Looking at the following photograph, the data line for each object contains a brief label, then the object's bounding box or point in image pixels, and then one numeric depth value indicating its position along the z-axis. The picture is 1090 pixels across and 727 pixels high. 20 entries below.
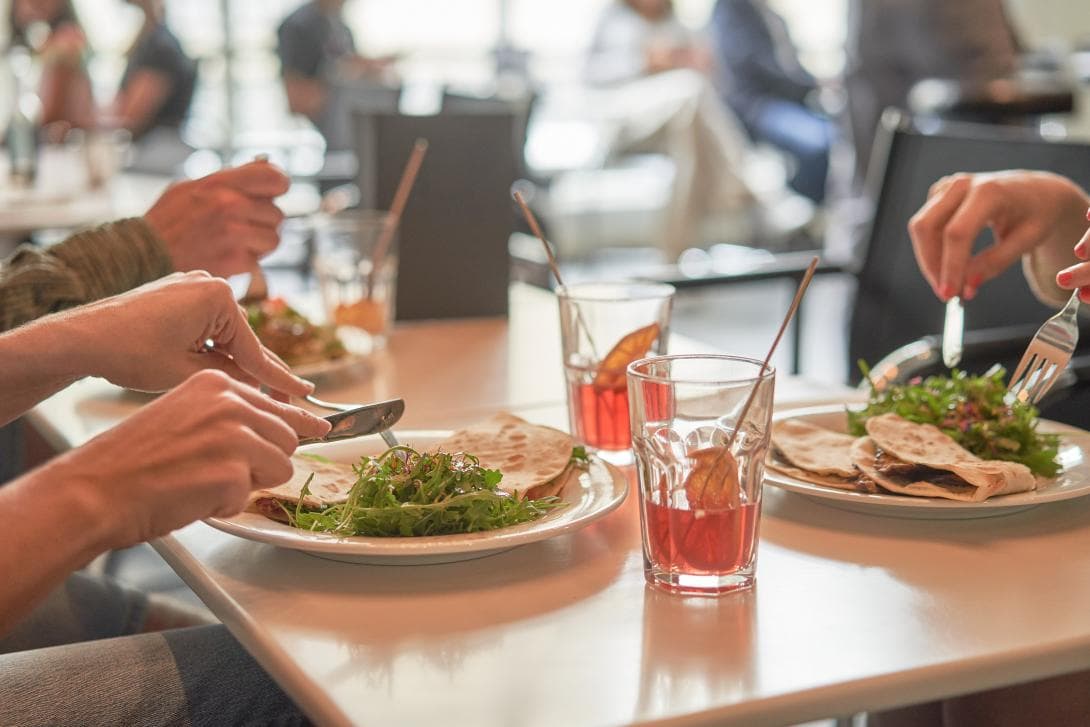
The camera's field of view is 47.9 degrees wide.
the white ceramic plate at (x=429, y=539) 0.82
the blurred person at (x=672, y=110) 5.54
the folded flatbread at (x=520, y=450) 0.95
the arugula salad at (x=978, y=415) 1.00
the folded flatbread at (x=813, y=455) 0.98
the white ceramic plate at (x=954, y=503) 0.92
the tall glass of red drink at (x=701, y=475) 0.82
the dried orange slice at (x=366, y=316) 1.68
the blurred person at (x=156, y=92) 4.55
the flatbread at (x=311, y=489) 0.91
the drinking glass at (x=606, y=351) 1.15
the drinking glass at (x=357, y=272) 1.69
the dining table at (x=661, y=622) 0.67
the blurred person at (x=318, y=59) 6.08
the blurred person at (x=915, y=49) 5.02
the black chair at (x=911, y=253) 1.82
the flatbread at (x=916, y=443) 0.96
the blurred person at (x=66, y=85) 3.48
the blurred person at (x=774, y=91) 5.83
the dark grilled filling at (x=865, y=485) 0.95
